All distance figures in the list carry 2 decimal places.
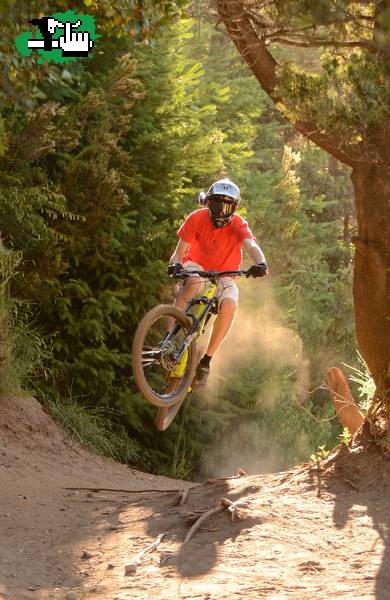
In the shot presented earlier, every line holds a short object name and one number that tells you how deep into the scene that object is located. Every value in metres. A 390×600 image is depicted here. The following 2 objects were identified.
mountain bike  15.09
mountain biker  16.59
